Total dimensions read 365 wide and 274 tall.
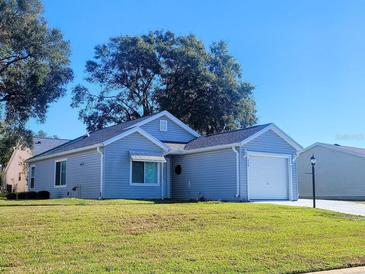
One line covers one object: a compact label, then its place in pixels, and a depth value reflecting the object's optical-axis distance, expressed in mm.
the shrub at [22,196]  28606
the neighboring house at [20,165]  42875
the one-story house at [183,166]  23453
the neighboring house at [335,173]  34906
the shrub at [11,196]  30030
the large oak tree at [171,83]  42781
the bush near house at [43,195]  28058
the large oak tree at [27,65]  28203
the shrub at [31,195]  28166
